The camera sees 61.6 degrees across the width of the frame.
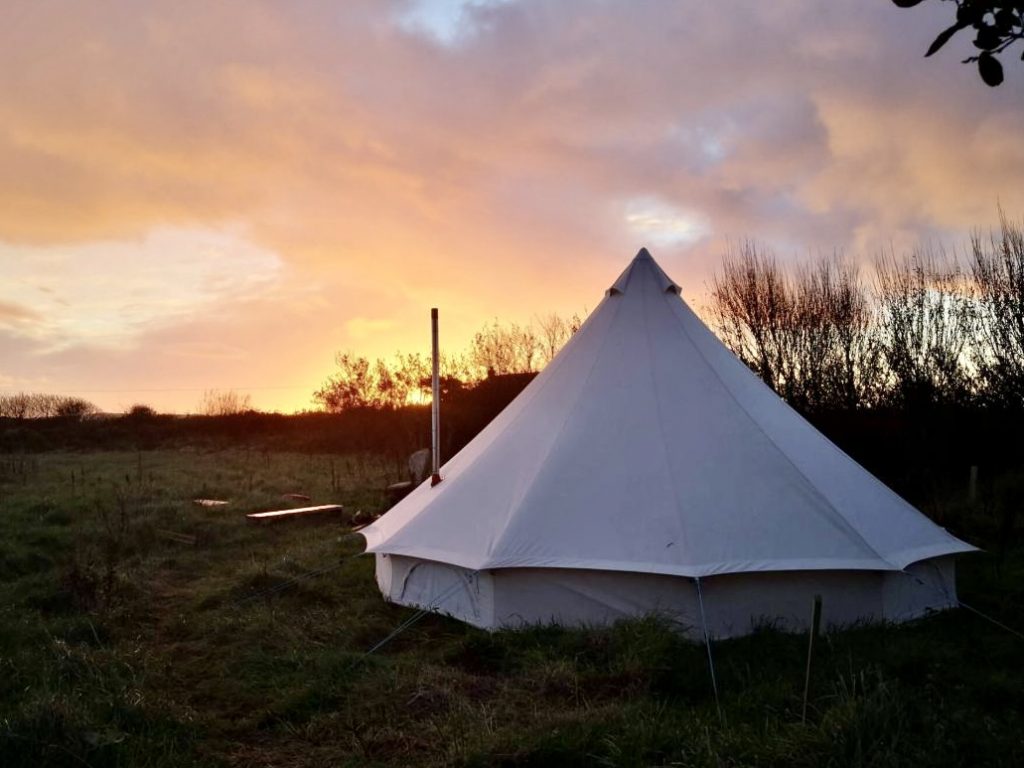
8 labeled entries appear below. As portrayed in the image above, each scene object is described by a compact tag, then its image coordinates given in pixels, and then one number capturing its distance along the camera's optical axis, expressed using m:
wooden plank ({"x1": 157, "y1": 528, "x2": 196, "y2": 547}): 9.13
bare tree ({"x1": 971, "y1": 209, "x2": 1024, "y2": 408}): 12.41
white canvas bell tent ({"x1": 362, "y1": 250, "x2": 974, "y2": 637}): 5.11
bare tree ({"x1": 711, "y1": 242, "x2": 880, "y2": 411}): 14.09
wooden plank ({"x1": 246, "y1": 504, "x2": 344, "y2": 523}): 10.37
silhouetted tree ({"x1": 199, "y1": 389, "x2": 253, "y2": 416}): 27.98
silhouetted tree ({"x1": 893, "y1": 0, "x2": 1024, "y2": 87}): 1.63
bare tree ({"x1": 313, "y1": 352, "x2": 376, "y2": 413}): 24.17
